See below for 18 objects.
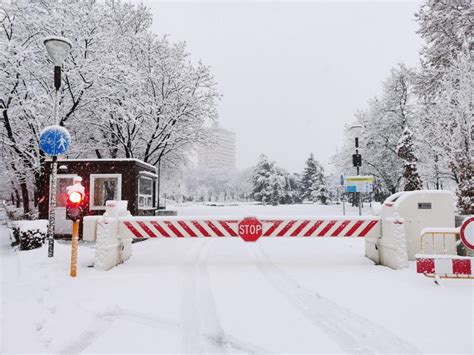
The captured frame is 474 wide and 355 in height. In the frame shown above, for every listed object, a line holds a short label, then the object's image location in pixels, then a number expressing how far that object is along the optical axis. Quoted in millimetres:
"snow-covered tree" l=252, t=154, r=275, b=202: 68156
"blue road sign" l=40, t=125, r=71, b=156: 8266
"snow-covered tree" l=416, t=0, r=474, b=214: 19391
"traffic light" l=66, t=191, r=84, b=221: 6836
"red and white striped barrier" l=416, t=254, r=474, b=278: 5594
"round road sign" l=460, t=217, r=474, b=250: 5508
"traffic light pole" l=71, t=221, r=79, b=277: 6680
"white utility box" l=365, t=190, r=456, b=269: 7859
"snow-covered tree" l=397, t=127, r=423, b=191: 28064
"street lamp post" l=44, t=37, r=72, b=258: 8422
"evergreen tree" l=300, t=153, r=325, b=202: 70644
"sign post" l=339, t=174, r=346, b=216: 23559
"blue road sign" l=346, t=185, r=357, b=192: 18422
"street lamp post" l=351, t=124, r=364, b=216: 18031
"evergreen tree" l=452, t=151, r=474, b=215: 14117
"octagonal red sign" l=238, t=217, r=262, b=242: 7988
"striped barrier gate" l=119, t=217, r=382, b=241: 7953
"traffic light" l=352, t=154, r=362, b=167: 18031
